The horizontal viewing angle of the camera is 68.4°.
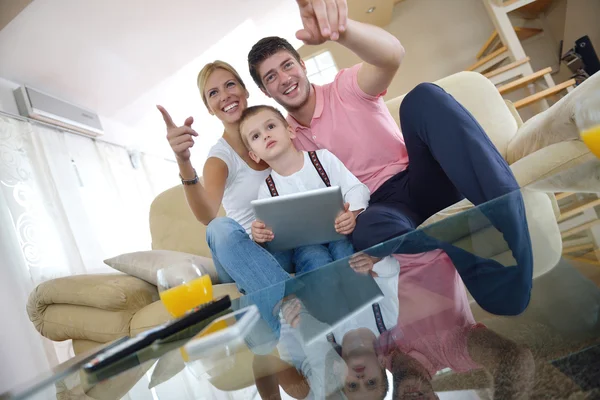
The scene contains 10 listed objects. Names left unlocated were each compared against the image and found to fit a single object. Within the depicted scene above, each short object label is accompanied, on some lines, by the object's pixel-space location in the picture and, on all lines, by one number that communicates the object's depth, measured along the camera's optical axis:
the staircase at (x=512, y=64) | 2.54
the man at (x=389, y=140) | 0.64
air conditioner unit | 2.46
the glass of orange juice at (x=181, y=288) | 0.88
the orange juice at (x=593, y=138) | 0.64
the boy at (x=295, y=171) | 1.27
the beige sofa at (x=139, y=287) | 1.29
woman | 1.12
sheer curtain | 2.13
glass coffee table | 0.34
